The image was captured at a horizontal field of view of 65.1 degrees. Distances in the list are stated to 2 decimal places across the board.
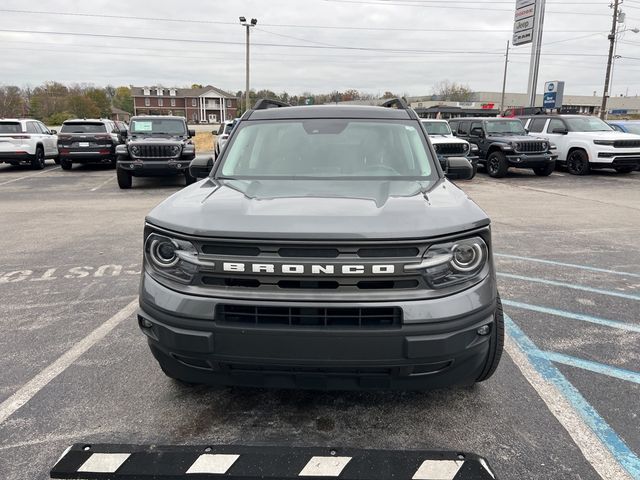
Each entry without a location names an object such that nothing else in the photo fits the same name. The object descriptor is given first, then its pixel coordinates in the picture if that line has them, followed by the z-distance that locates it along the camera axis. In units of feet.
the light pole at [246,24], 115.79
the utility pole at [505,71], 224.80
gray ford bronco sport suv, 7.55
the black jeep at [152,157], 41.22
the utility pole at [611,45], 113.09
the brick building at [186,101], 380.58
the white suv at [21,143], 56.34
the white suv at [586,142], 51.21
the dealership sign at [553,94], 104.06
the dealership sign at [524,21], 102.37
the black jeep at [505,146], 52.31
